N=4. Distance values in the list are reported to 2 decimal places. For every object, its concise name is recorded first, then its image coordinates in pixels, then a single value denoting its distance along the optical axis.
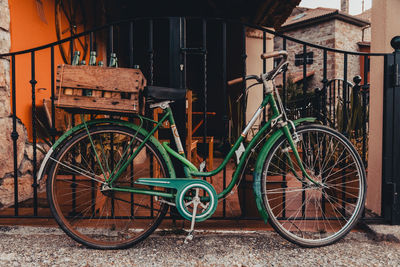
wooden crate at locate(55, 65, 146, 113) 1.62
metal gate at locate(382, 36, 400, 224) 2.01
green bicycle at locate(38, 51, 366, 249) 1.72
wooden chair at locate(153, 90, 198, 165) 2.12
